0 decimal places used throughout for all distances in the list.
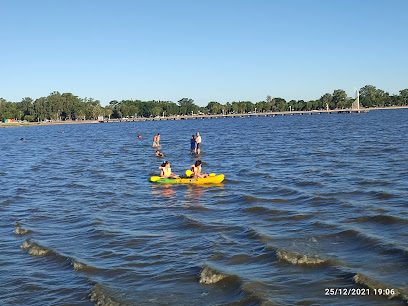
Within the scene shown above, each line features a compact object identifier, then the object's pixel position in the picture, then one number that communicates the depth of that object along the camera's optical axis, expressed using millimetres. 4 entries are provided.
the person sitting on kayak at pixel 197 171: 23672
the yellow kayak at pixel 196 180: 23464
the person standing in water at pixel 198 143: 41031
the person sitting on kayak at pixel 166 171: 24302
